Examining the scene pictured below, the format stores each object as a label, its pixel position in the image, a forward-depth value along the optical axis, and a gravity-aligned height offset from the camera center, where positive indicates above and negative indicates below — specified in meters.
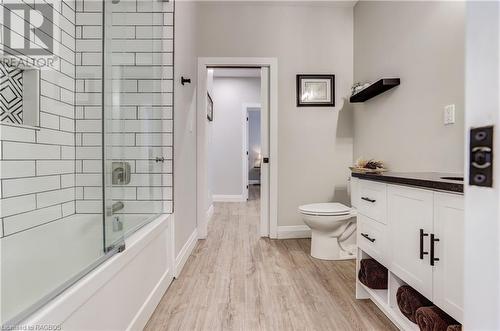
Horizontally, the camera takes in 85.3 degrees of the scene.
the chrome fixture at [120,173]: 1.43 -0.06
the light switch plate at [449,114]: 1.57 +0.30
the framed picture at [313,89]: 2.96 +0.82
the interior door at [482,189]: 0.35 -0.03
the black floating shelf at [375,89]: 2.14 +0.65
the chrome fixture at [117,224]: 1.30 -0.31
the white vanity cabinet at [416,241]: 0.97 -0.33
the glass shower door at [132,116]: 1.41 +0.29
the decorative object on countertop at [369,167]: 1.87 -0.02
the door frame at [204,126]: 2.92 +0.40
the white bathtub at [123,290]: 0.83 -0.52
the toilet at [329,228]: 2.29 -0.56
